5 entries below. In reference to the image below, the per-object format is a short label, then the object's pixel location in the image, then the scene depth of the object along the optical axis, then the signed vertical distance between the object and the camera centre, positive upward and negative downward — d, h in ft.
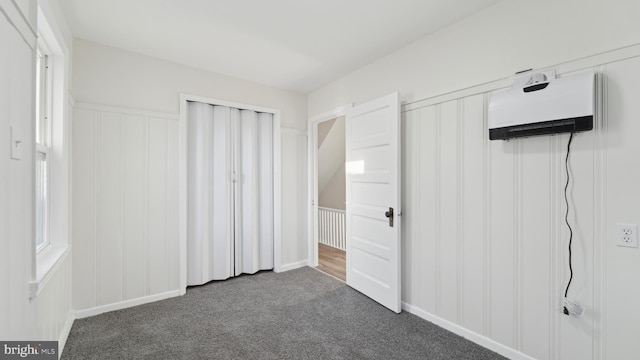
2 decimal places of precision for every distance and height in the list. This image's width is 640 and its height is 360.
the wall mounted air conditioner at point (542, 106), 5.12 +1.47
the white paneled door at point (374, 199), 8.48 -0.68
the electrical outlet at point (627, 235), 4.86 -0.98
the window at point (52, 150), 6.35 +0.70
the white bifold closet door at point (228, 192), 10.54 -0.55
